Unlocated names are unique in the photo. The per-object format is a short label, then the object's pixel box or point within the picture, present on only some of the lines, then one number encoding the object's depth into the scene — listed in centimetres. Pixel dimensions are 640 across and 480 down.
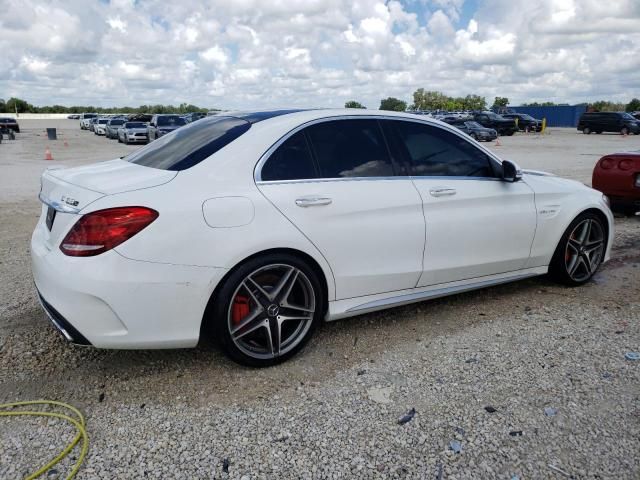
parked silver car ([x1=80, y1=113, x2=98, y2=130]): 5815
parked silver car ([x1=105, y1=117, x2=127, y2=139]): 3802
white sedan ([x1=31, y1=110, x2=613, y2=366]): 293
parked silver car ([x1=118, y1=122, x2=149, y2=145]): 3119
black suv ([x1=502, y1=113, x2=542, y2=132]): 4591
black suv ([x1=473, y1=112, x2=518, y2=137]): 4022
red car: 777
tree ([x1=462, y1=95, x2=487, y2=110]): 10664
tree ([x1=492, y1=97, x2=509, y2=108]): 10225
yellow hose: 247
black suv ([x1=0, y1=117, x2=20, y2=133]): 4173
